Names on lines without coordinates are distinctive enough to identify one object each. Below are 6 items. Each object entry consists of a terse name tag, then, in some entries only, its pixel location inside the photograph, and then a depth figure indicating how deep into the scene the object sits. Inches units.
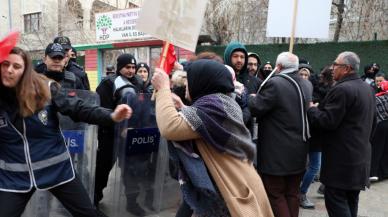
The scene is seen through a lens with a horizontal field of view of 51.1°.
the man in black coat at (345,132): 141.1
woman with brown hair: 98.9
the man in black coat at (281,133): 140.2
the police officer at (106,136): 173.5
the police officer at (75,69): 183.9
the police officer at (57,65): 150.9
